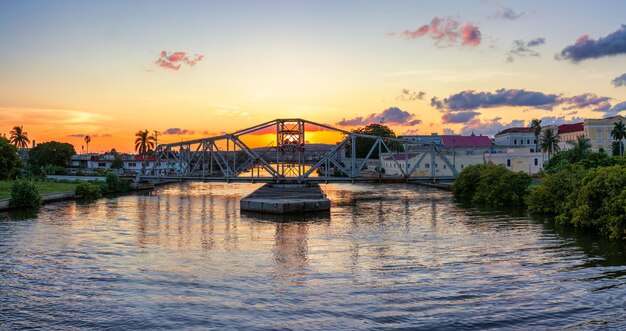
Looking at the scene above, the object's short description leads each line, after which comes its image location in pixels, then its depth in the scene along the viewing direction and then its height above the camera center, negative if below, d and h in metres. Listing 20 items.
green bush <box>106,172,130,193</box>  89.38 -0.98
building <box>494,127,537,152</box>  157.12 +9.91
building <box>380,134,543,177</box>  93.38 +2.15
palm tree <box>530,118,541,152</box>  133.12 +10.66
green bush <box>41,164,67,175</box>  115.88 +1.90
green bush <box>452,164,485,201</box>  73.62 -1.69
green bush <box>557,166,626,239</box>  34.59 -2.41
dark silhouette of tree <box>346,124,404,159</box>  173.38 +9.92
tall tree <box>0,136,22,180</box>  71.50 +2.71
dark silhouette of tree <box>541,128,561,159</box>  113.75 +5.83
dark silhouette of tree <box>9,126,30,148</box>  164.12 +12.69
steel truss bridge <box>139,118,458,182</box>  83.29 +4.01
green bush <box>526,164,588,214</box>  47.34 -1.95
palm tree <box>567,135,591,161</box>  88.44 +3.01
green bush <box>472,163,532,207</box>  62.00 -2.11
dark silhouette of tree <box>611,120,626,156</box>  115.56 +7.89
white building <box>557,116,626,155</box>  124.99 +8.63
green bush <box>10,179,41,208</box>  57.88 -1.67
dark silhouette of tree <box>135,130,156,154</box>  181.12 +12.32
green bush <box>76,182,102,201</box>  75.94 -1.91
